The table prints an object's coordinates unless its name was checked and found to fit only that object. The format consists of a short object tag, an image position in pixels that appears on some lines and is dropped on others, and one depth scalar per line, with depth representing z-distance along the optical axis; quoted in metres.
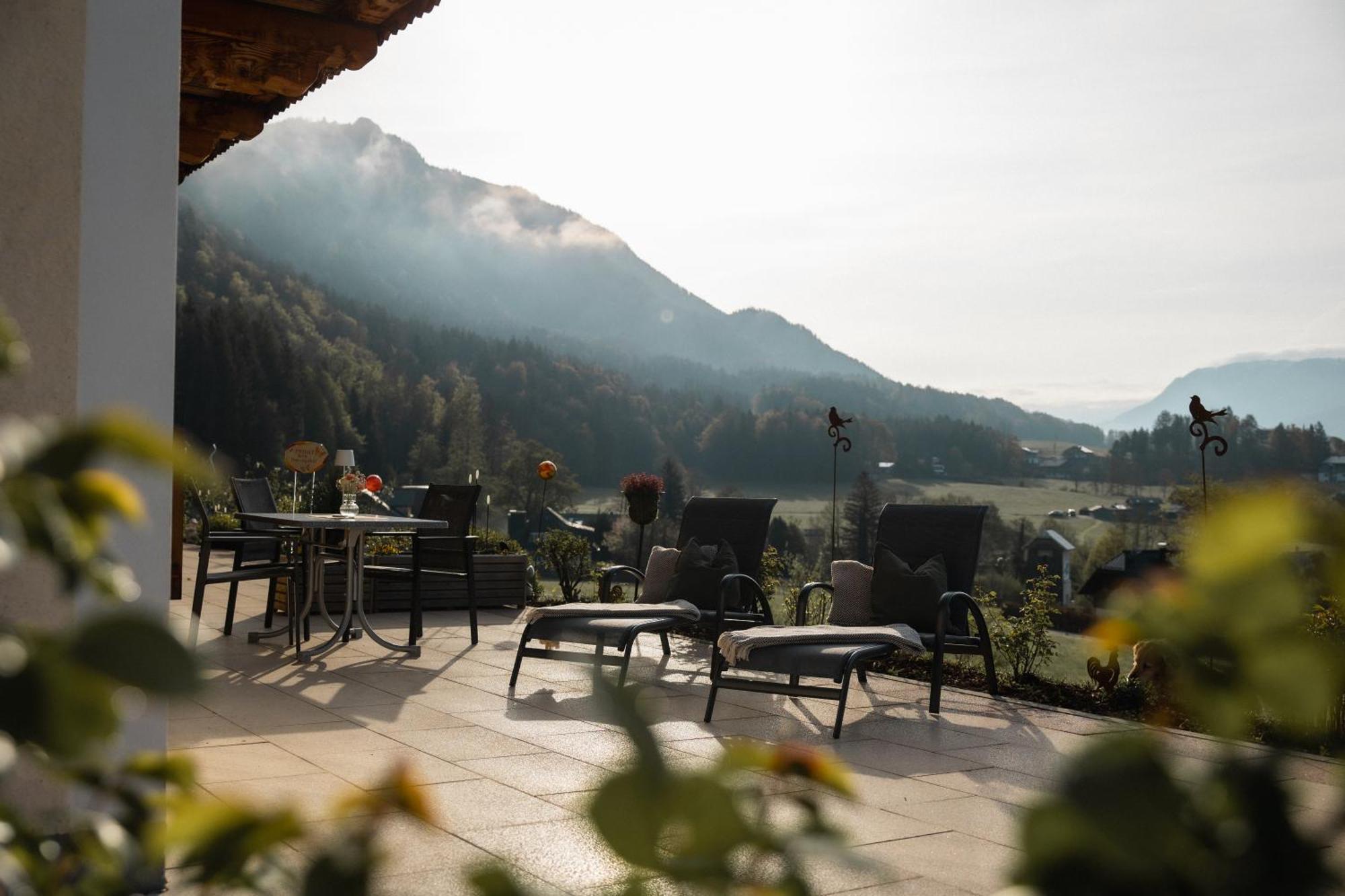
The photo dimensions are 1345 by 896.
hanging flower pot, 8.68
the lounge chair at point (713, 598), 5.52
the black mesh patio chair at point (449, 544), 7.23
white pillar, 2.45
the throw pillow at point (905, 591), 5.74
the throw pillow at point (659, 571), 6.68
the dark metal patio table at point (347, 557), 6.48
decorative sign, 8.24
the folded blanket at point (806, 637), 4.93
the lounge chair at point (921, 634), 4.79
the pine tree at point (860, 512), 24.78
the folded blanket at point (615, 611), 5.76
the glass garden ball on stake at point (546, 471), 9.98
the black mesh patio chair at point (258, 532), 7.21
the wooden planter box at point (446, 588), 8.47
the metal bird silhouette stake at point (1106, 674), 5.54
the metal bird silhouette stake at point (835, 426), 7.82
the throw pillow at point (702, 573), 6.34
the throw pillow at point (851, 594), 6.06
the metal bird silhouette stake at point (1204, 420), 6.09
